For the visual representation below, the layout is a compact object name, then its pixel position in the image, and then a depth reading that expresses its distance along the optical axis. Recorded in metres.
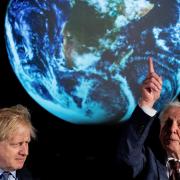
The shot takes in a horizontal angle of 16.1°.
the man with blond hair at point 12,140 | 2.43
